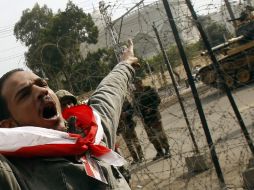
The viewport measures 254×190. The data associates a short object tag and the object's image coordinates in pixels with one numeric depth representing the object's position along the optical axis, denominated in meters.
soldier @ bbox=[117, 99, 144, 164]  5.56
